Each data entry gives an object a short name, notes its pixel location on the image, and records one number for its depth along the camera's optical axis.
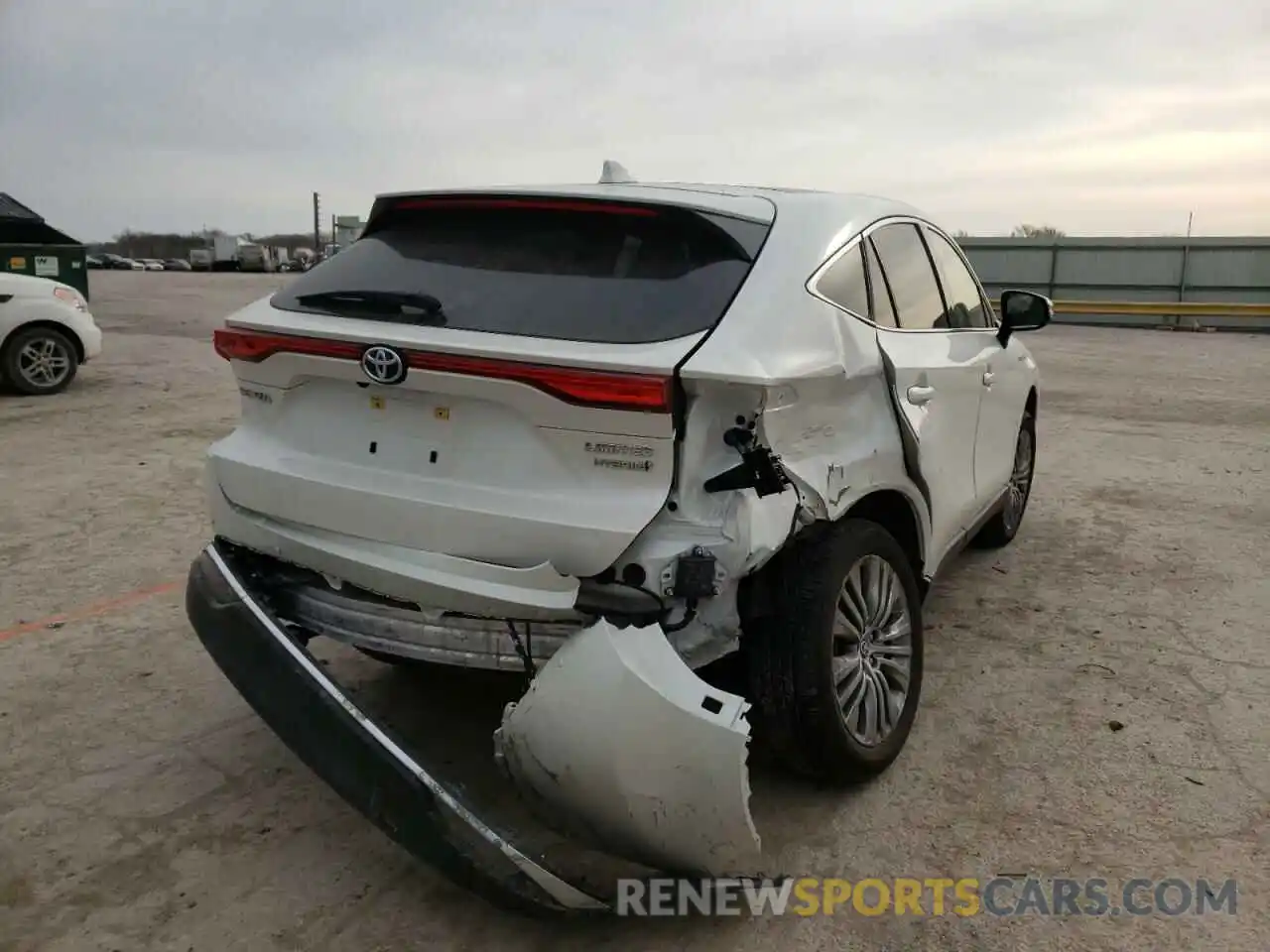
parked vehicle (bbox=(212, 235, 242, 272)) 60.28
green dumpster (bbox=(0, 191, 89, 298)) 13.26
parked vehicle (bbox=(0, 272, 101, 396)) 9.96
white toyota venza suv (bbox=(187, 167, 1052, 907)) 2.32
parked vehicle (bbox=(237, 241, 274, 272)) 57.91
